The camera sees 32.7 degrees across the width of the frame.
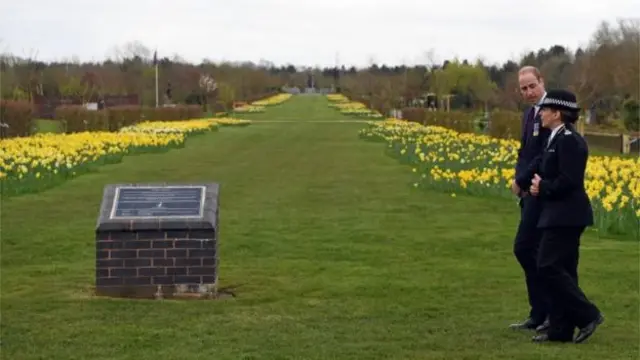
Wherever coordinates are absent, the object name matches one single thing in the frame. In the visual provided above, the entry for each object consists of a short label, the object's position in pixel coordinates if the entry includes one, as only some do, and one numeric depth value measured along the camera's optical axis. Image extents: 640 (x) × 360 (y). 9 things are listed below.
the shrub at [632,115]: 37.31
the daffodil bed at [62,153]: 18.11
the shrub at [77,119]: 36.75
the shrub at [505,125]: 30.20
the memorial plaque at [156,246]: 8.25
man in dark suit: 6.92
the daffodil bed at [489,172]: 12.52
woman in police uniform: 6.53
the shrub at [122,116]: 40.22
